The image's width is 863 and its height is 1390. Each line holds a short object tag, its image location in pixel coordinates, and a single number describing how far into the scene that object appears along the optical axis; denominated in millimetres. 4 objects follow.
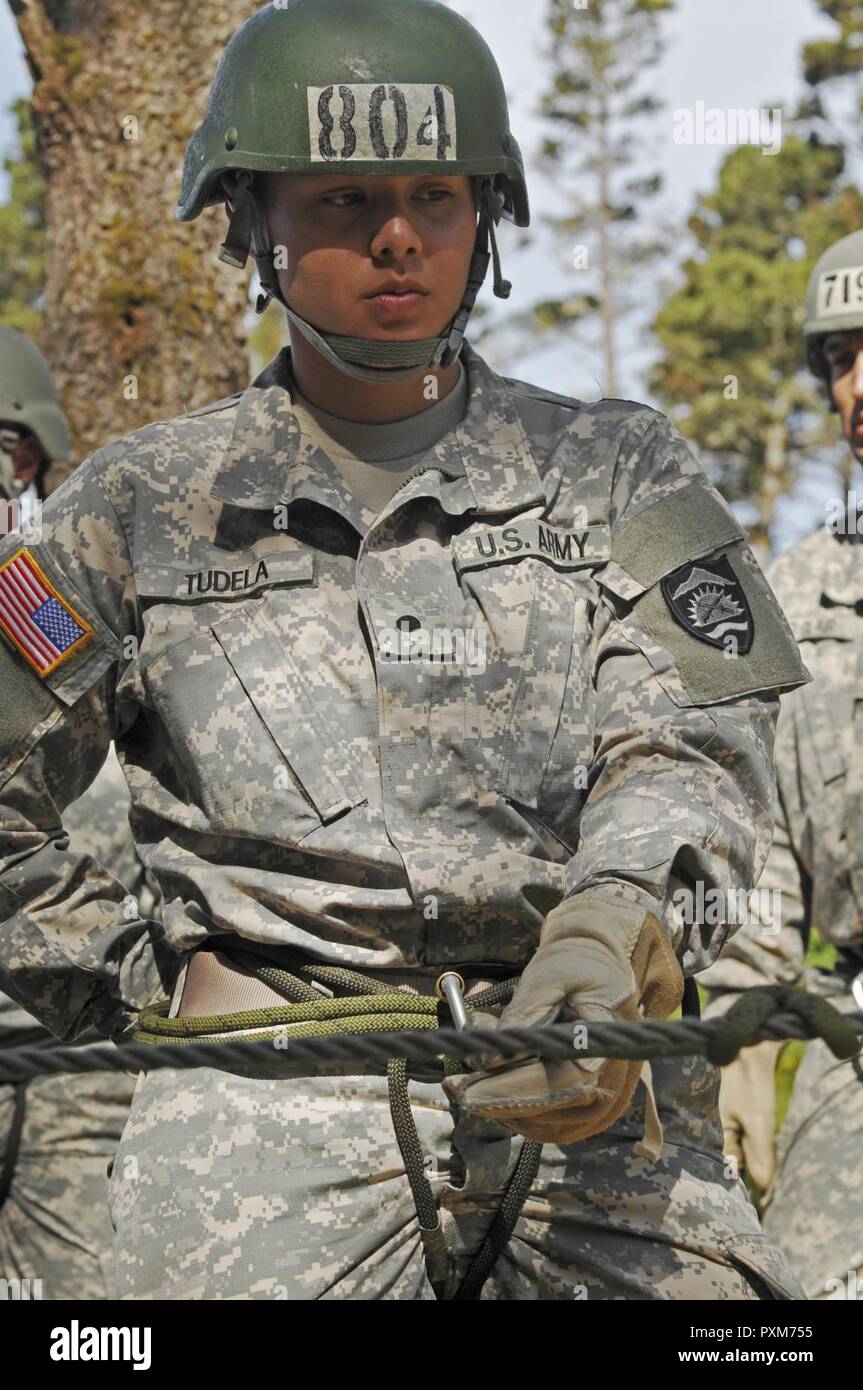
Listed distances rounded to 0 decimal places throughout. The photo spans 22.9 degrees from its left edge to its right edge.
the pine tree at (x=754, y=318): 33562
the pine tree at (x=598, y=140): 34000
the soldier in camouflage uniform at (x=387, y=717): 3061
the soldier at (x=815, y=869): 6098
